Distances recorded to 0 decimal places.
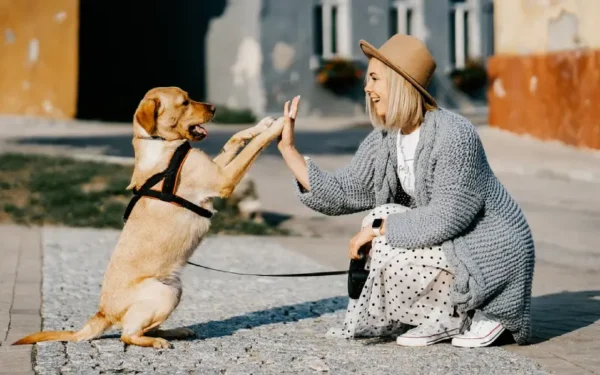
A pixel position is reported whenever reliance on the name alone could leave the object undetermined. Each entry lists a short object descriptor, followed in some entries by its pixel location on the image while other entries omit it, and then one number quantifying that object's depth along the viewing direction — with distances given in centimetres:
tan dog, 536
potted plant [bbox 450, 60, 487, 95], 2625
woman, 530
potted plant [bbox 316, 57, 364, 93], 2458
